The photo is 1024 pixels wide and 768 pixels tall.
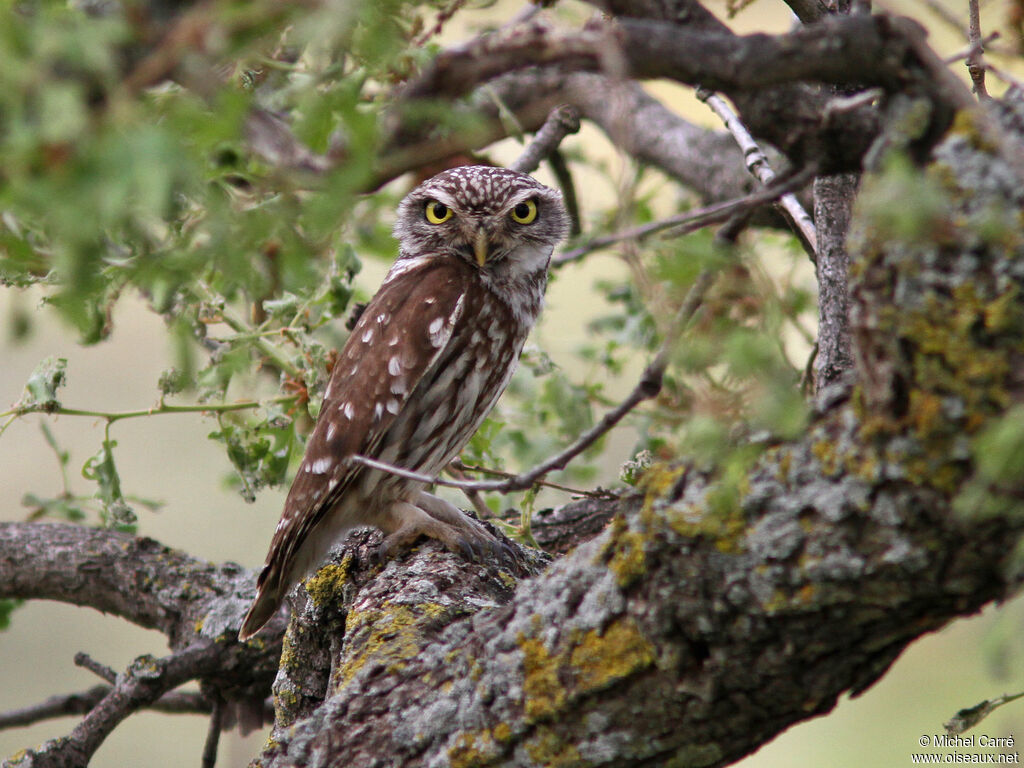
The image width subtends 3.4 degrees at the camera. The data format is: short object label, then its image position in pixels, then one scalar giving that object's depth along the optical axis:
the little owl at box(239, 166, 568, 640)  6.77
